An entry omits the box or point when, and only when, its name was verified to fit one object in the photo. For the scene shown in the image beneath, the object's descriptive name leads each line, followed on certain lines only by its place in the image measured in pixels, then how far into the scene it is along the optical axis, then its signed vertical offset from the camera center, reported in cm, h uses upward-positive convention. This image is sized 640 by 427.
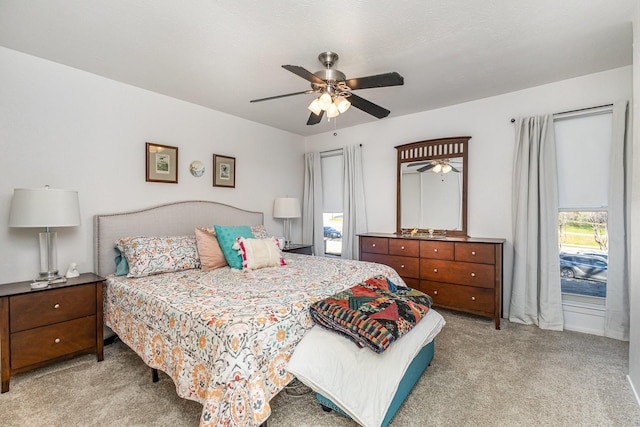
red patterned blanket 166 -63
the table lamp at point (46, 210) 223 +0
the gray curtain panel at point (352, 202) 459 +15
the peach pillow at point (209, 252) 292 -40
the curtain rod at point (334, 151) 485 +100
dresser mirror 378 +33
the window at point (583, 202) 298 +11
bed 144 -64
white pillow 287 -42
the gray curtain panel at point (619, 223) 276 -9
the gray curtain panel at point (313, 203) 503 +14
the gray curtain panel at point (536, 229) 312 -18
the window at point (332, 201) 492 +18
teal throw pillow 288 -31
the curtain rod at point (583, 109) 289 +104
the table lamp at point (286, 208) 448 +5
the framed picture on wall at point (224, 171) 389 +53
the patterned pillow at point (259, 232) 355 -26
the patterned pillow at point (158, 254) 263 -40
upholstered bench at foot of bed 172 -111
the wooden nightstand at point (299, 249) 425 -54
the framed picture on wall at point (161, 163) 325 +54
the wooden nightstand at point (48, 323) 209 -85
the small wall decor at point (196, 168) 364 +52
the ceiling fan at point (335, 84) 213 +95
